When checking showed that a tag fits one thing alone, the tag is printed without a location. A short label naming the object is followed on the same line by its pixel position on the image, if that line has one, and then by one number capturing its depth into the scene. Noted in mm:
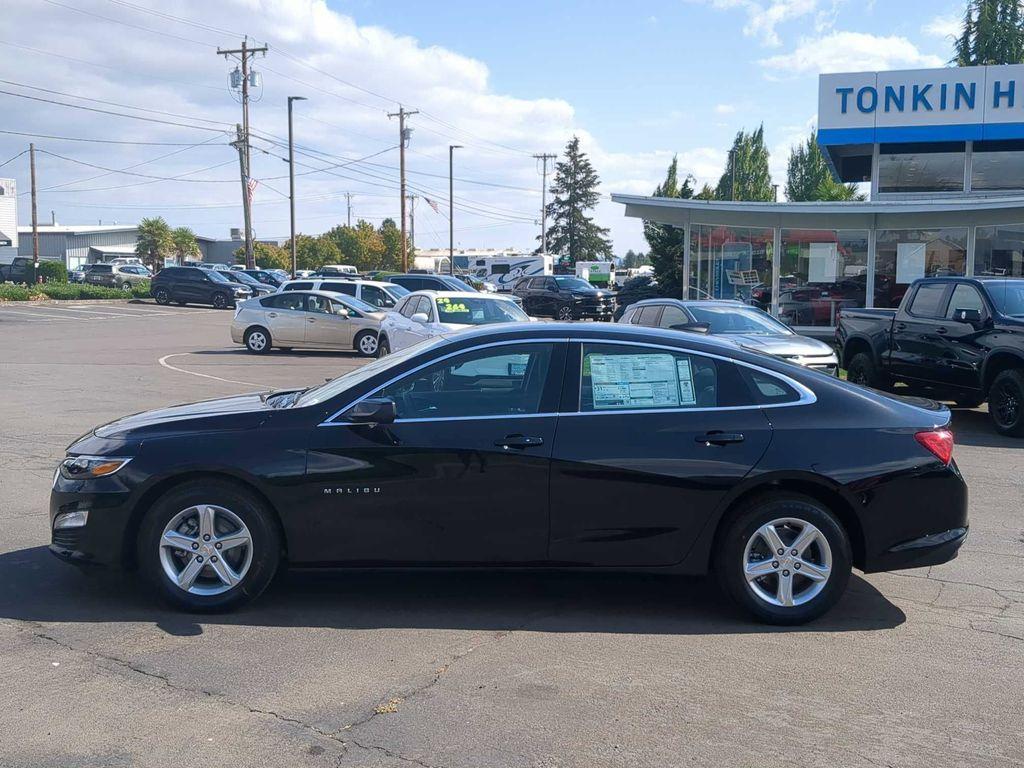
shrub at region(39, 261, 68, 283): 58219
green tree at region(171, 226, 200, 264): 96312
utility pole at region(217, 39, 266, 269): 51000
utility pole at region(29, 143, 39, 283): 58344
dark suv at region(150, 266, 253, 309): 45031
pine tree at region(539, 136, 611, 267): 108625
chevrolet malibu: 5438
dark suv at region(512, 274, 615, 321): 39219
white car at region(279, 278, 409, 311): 27141
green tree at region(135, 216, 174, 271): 92562
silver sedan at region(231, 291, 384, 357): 23219
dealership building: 25750
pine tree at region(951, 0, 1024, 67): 45531
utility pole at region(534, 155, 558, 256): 99762
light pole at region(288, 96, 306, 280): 51812
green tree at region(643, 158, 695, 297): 43438
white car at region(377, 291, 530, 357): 16859
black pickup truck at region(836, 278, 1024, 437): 12141
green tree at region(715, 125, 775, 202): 74875
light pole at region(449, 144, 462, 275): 75400
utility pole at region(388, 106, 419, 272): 59594
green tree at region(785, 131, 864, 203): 68625
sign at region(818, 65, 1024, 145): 26672
